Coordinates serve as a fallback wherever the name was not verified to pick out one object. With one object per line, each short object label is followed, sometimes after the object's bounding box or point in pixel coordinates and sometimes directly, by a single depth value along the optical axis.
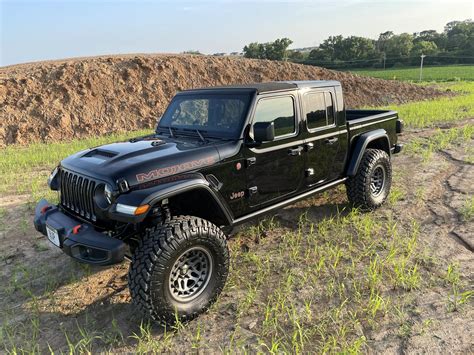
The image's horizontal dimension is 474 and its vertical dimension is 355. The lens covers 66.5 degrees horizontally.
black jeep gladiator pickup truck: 2.93
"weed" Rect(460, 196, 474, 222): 4.94
